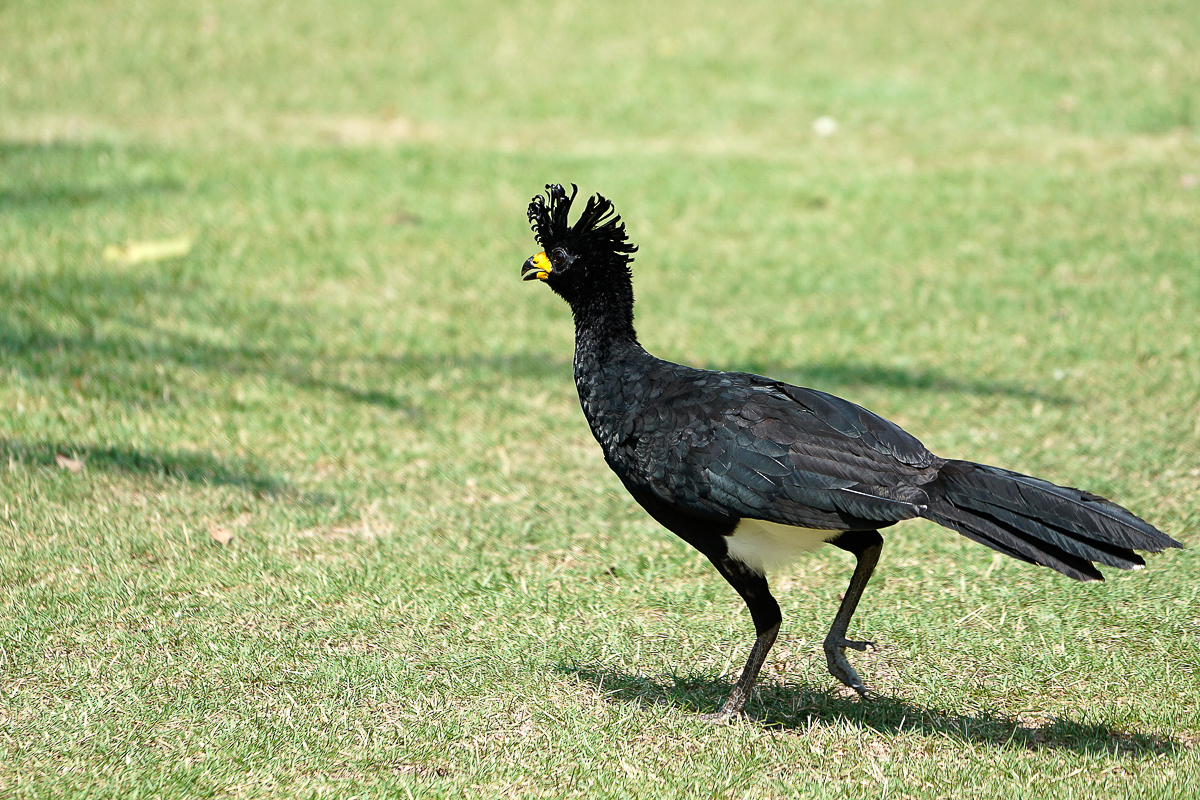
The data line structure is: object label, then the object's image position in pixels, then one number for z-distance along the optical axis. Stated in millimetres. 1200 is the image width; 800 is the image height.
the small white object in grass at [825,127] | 27281
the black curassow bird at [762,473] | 7785
